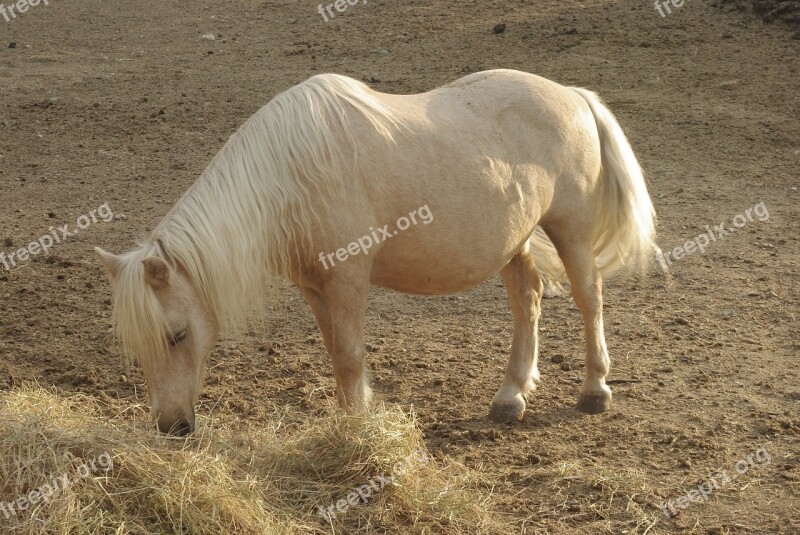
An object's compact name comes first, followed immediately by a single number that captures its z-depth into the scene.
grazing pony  3.71
